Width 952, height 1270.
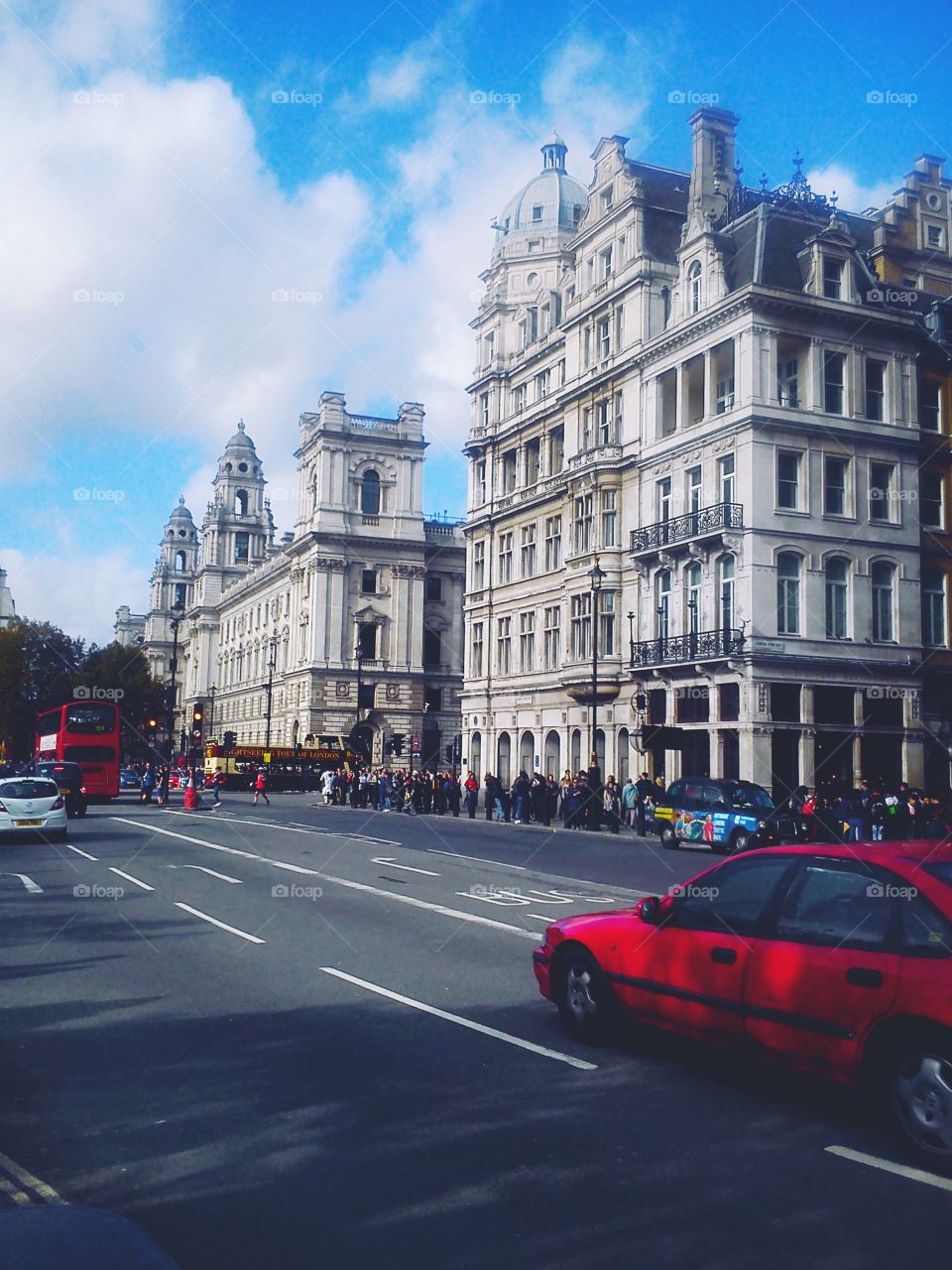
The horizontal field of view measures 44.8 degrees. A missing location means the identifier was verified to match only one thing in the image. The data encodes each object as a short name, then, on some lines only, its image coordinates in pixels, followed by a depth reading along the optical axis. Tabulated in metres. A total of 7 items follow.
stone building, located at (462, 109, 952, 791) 37.84
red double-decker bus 44.41
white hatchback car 25.58
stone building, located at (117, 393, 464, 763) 81.94
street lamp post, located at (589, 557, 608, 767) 38.50
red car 5.76
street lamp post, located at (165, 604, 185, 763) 63.46
